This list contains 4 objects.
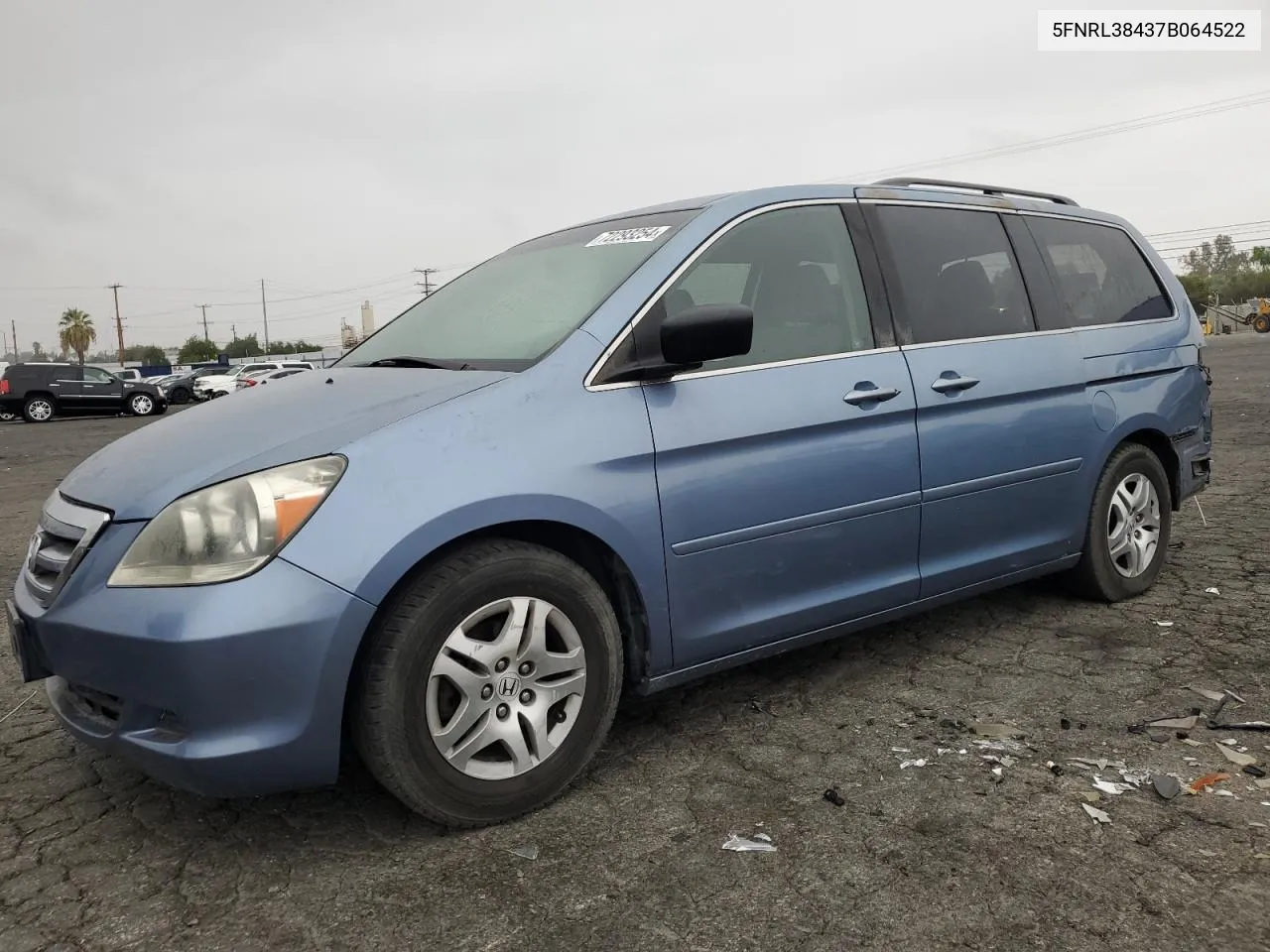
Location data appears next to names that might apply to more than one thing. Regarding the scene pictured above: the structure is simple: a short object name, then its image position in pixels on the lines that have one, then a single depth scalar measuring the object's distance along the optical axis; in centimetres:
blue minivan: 229
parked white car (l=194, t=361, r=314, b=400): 3606
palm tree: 9619
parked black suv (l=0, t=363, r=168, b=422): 2416
